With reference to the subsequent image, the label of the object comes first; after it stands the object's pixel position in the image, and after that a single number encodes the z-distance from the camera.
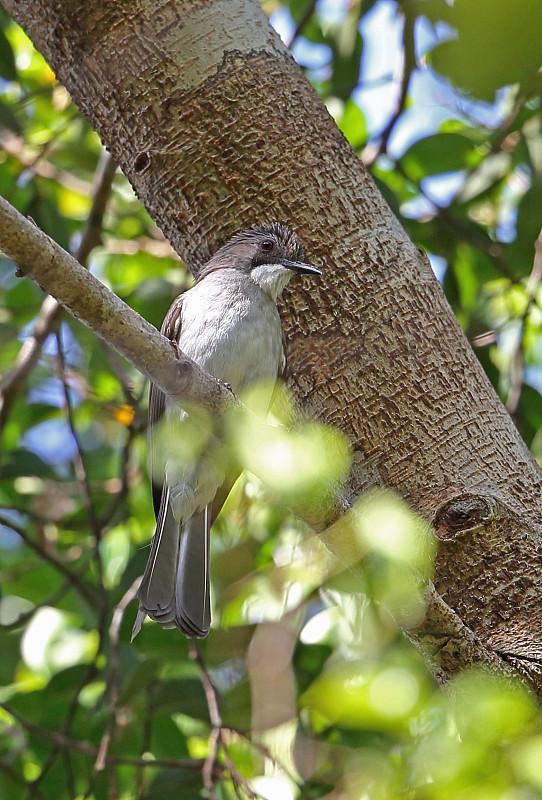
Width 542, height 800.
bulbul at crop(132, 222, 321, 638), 5.40
